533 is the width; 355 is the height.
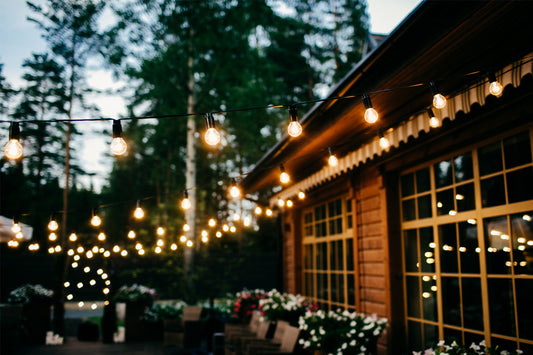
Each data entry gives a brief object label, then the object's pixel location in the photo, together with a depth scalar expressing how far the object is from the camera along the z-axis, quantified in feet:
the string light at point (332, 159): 12.25
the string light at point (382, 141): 11.65
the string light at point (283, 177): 14.29
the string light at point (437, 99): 8.29
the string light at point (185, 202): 15.02
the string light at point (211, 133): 9.04
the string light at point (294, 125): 8.86
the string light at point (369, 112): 8.72
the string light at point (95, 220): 15.46
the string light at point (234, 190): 15.51
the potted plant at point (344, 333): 14.47
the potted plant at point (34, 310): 30.68
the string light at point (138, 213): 14.90
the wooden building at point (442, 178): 9.48
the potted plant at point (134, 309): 32.04
